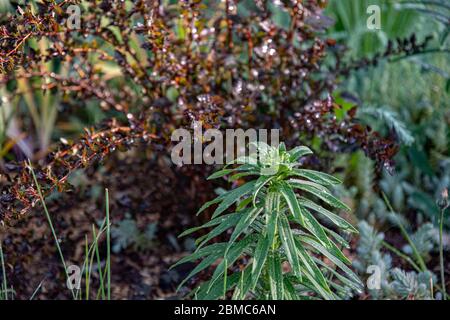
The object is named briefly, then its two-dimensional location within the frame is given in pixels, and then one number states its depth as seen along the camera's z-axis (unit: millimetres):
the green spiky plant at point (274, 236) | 1825
